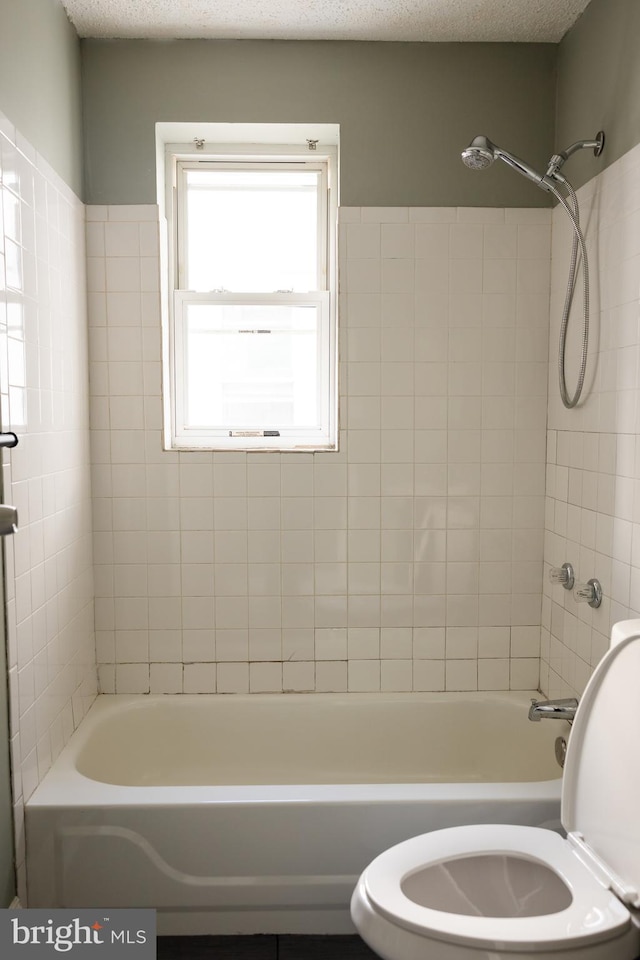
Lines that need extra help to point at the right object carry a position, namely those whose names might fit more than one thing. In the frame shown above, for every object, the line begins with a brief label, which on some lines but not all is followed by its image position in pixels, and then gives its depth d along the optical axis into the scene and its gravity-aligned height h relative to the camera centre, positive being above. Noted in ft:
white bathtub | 5.94 -3.52
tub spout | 6.23 -2.52
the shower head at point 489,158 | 6.47 +2.41
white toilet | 4.15 -2.98
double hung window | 8.34 +1.33
